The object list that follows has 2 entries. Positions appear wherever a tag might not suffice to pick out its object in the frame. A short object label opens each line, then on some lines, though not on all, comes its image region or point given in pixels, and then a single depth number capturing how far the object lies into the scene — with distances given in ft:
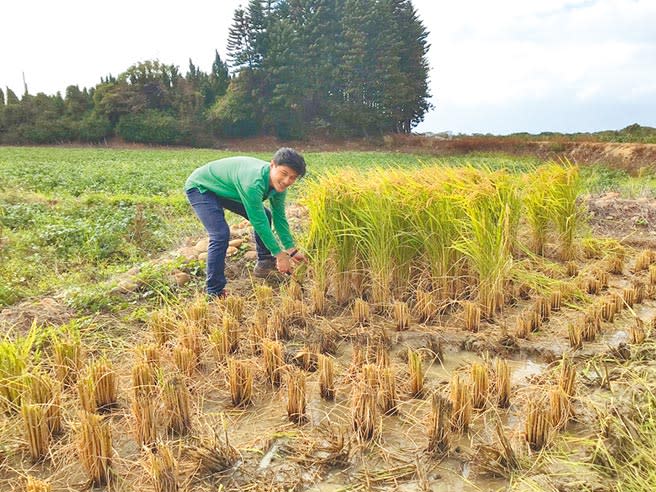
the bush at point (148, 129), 107.76
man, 11.48
